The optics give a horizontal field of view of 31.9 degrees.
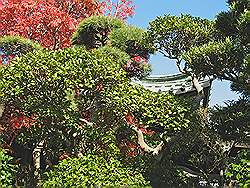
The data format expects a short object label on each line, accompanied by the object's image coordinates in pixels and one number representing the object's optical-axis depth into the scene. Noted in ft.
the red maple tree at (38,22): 33.42
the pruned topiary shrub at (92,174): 21.16
